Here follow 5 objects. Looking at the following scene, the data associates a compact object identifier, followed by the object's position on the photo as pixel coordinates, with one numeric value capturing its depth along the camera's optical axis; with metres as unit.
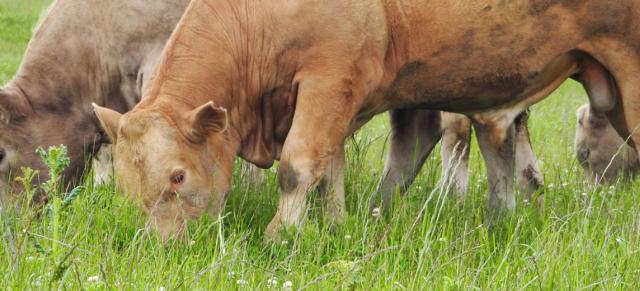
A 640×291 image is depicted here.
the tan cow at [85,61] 14.98
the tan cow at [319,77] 11.56
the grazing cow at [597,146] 16.17
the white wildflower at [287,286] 7.75
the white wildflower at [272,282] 8.51
